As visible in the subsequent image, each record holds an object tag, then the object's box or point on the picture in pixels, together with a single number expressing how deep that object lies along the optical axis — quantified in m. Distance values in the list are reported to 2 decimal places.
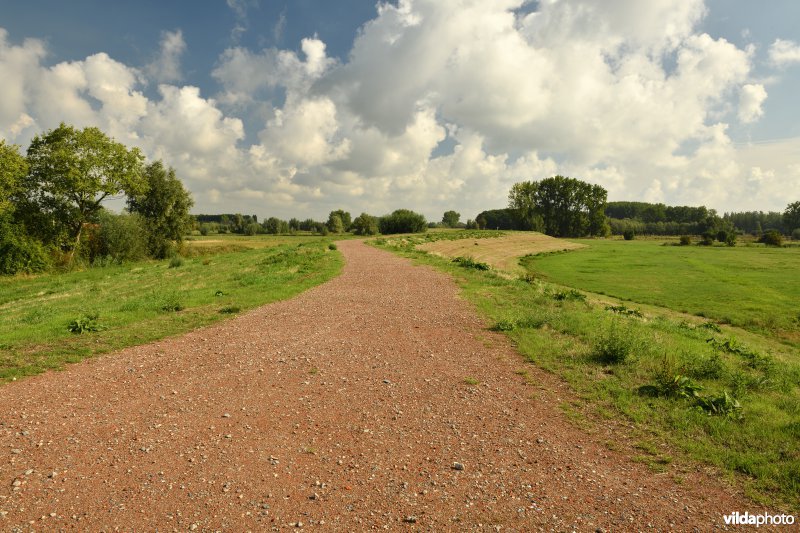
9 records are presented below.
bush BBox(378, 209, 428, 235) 102.44
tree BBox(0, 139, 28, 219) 30.95
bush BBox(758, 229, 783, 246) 88.44
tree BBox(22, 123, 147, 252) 35.97
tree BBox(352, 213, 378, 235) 105.69
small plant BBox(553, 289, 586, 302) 18.43
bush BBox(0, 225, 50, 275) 31.89
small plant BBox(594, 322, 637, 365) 9.42
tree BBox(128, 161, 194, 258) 47.94
